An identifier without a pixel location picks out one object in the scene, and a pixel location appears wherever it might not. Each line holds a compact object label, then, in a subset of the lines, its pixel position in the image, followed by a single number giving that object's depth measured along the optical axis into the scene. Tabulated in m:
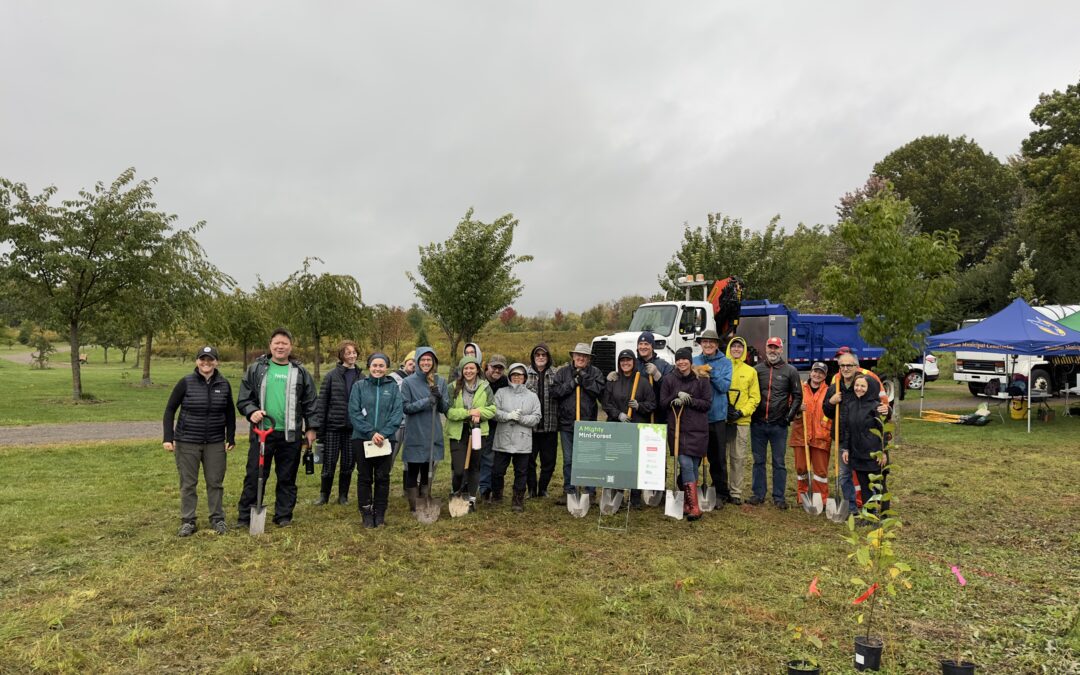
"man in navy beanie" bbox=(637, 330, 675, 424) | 6.91
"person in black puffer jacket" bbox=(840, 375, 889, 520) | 6.18
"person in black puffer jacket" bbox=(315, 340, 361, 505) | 6.84
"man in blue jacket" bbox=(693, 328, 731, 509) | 6.95
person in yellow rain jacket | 7.04
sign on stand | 6.47
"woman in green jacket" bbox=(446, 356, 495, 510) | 6.73
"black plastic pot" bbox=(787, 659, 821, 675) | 3.37
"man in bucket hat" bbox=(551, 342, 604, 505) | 7.06
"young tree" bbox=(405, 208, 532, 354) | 21.62
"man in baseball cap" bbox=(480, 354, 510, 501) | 7.17
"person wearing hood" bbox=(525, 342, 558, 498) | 7.13
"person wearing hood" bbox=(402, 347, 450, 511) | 6.56
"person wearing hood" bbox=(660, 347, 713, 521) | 6.60
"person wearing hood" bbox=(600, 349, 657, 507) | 6.84
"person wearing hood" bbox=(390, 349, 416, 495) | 6.84
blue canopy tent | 12.44
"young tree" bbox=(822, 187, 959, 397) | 10.64
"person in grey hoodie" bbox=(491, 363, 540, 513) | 6.86
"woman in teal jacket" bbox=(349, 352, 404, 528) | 6.25
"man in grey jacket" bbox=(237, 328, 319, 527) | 6.08
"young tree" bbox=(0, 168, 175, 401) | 17.97
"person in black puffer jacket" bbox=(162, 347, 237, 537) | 5.91
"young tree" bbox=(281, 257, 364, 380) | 26.30
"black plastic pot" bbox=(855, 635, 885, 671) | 3.48
